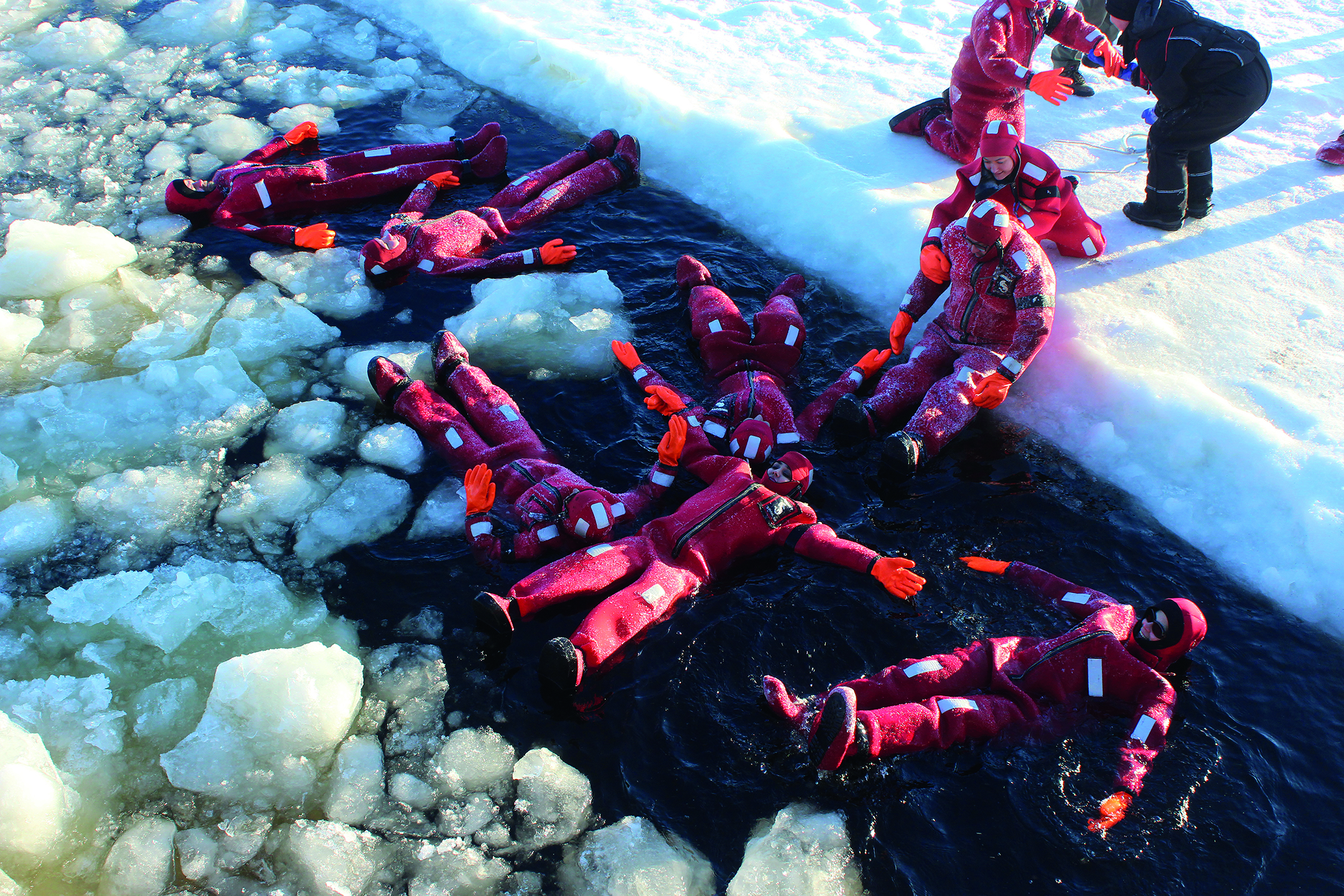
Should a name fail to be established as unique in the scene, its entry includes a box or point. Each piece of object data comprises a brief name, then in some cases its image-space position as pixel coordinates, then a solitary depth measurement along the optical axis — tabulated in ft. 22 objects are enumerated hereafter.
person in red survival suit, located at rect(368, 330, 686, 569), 14.97
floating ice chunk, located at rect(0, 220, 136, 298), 20.07
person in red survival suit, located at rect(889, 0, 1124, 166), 20.52
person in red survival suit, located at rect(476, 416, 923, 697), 13.39
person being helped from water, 16.74
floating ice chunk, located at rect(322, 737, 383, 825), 11.81
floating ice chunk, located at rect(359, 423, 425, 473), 16.92
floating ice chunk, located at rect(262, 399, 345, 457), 17.10
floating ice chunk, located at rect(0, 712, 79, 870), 10.93
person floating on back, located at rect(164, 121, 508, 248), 22.82
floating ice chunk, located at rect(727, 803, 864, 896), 11.16
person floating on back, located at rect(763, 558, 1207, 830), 12.18
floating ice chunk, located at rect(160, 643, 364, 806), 11.98
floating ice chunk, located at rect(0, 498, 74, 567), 14.74
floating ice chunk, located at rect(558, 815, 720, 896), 11.15
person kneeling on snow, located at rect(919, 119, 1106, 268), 17.98
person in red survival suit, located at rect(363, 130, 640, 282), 21.66
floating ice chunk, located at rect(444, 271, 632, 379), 19.48
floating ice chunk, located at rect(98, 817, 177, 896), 10.85
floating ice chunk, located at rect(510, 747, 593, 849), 11.72
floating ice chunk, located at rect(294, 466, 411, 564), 15.34
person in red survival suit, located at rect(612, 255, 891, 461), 16.84
